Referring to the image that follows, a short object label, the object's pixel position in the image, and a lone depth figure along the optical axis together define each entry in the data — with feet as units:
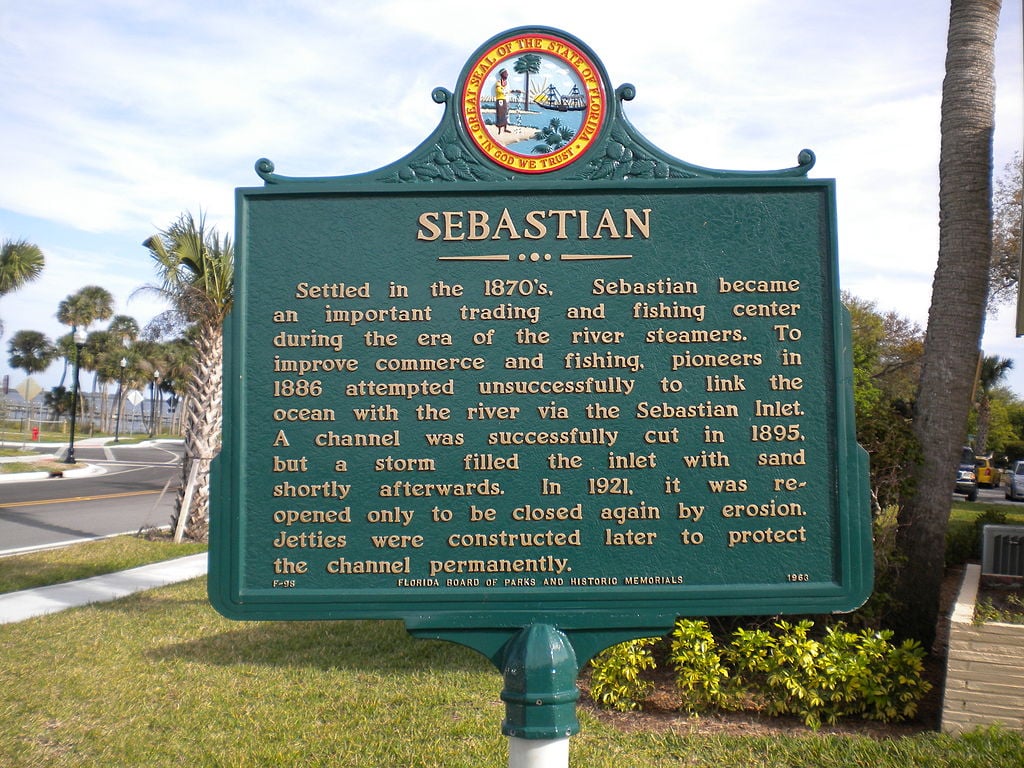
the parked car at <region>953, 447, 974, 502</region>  92.27
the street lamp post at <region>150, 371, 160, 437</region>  181.53
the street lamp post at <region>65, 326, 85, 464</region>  86.84
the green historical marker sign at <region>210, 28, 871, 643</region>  9.69
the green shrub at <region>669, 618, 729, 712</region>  17.53
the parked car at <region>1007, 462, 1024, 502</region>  102.12
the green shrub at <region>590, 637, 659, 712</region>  18.03
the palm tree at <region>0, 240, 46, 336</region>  104.73
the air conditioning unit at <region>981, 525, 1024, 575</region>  27.89
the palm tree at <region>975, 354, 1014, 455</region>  136.54
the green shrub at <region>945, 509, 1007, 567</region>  36.14
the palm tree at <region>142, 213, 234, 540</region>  37.32
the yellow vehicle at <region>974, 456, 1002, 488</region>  116.71
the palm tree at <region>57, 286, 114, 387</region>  176.86
